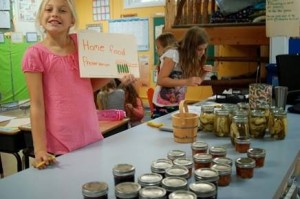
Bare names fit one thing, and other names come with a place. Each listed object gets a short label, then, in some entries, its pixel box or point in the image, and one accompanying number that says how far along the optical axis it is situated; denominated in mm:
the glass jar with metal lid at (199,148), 1413
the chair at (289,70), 3426
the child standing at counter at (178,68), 2930
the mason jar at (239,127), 1615
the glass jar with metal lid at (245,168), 1233
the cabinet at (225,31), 4332
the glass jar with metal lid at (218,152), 1353
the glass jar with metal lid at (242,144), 1515
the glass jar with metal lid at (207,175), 1079
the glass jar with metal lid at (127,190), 980
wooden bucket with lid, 1672
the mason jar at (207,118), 1854
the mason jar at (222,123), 1756
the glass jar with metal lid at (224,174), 1159
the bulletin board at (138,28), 7104
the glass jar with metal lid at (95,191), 999
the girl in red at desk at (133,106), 3682
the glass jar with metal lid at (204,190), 986
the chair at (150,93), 4235
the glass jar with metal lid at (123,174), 1127
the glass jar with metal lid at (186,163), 1202
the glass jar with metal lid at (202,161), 1246
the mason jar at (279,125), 1705
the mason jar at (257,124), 1698
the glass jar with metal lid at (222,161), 1251
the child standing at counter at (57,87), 1610
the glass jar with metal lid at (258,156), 1336
